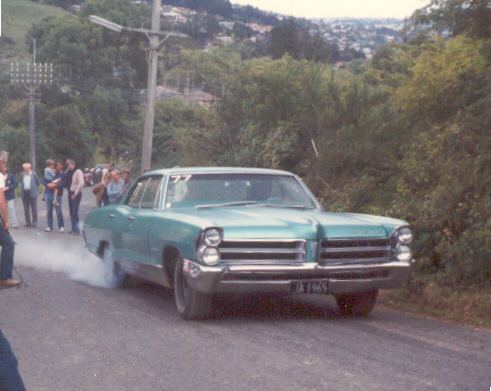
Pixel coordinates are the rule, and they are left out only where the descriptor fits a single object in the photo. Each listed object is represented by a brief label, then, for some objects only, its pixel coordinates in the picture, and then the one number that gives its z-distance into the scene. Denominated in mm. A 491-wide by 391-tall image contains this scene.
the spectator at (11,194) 20875
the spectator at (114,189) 19469
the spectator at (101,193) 20203
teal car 8164
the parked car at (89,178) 66812
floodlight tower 57000
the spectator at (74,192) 20609
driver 9781
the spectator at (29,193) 22297
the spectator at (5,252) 10312
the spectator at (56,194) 21016
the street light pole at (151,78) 25734
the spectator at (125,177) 19752
